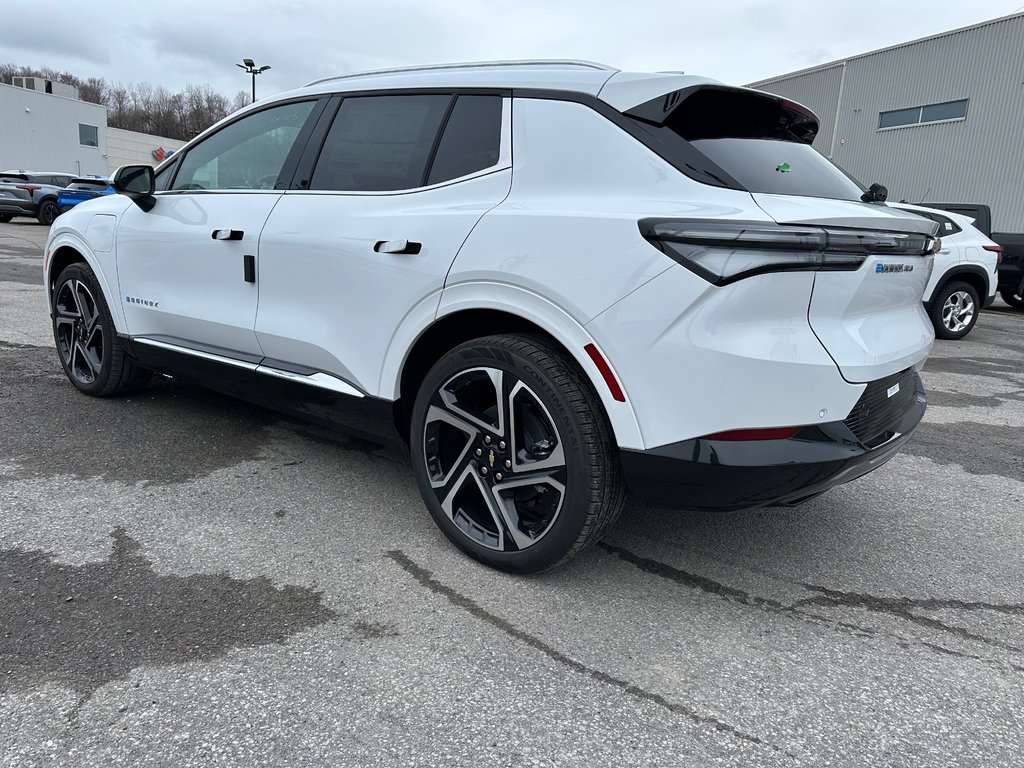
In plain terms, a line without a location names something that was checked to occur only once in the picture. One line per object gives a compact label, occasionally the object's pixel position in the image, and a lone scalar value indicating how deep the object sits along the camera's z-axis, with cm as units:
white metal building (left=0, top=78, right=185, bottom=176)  4253
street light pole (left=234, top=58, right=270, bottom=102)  2923
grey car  2197
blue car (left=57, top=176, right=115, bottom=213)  2226
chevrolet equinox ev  217
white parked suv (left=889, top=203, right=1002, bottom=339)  916
